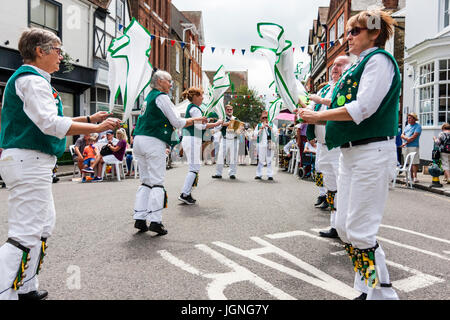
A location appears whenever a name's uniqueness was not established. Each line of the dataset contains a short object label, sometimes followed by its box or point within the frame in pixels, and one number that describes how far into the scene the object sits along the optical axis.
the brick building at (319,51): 38.52
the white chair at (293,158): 13.93
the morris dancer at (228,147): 12.02
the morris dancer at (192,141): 6.56
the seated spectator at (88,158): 11.43
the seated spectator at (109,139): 12.02
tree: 60.08
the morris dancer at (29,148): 2.50
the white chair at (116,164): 11.78
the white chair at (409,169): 10.63
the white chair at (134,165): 12.60
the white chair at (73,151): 12.23
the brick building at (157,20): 26.41
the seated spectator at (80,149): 11.62
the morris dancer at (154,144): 4.73
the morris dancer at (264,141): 11.99
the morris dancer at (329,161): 4.53
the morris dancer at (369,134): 2.52
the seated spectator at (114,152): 11.73
